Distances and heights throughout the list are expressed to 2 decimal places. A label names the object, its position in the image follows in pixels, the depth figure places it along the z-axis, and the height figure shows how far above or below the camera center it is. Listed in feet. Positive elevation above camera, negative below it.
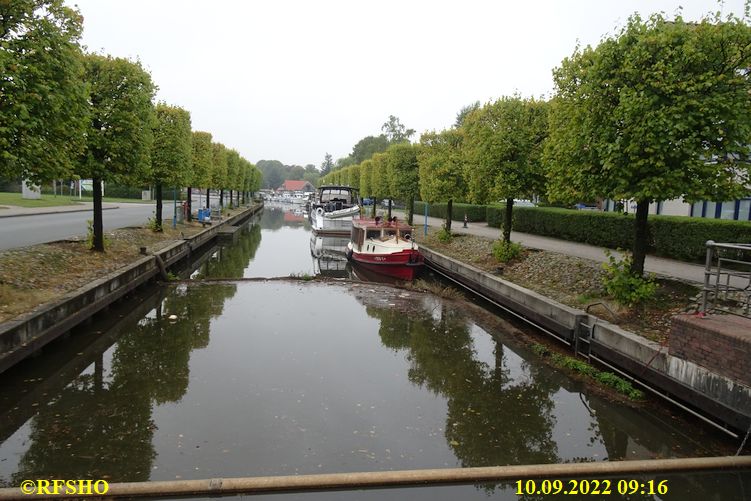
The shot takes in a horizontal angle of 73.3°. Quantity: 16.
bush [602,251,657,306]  31.81 -4.83
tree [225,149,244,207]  158.83 +8.17
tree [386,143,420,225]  101.50 +5.71
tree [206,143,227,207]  128.06 +7.14
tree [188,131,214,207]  99.14 +6.60
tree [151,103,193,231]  69.00 +5.66
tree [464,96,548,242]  50.96 +5.85
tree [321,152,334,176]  643.82 +43.24
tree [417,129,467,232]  76.59 +5.40
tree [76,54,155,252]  45.11 +5.77
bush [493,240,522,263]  55.93 -5.08
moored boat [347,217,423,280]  62.80 -6.23
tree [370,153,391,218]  125.80 +5.93
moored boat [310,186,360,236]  111.86 -2.69
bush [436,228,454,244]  79.46 -5.21
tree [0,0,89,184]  26.21 +5.35
